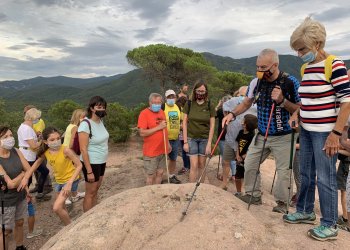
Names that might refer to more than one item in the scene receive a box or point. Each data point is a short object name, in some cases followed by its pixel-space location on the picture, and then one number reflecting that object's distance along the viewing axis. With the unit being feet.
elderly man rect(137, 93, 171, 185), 18.86
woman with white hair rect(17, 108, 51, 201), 20.65
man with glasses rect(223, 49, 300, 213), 12.00
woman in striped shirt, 9.23
